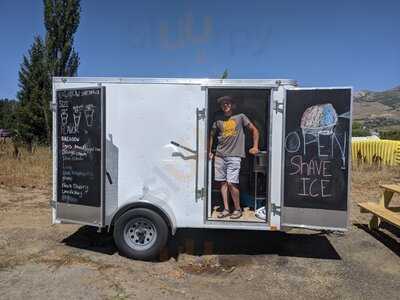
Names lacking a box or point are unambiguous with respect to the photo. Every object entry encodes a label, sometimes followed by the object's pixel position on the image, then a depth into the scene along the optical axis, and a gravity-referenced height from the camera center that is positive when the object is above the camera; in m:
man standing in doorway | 6.35 -0.17
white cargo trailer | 5.73 -0.33
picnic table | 6.90 -1.20
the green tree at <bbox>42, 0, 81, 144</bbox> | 21.64 +4.66
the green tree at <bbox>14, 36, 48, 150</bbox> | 23.64 +1.28
